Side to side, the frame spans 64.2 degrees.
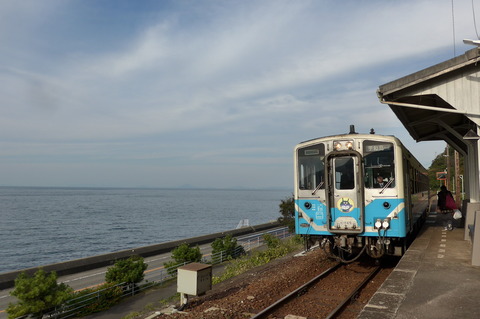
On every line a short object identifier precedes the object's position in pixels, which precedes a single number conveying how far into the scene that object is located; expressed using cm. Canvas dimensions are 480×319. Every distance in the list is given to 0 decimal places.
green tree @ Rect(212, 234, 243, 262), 2140
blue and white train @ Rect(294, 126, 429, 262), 899
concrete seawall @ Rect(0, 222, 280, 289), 1936
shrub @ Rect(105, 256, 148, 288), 1527
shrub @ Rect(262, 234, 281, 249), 2038
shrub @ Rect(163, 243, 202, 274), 1831
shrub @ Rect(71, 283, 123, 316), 1299
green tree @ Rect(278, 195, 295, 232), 3091
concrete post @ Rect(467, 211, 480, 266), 792
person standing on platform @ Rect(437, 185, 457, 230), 1438
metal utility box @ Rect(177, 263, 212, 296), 737
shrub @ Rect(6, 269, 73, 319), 1135
